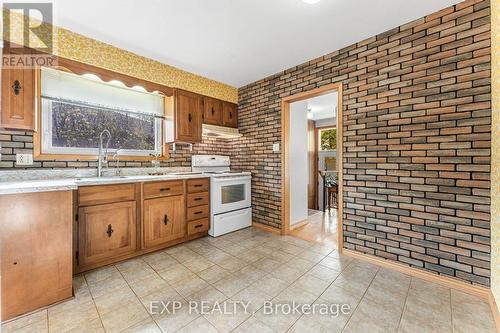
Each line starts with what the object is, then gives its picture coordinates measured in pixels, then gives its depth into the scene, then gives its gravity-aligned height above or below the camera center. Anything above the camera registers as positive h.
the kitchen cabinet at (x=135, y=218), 2.06 -0.62
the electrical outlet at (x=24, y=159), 2.07 +0.07
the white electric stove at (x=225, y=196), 3.14 -0.49
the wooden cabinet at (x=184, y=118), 3.10 +0.75
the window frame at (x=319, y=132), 5.66 +0.94
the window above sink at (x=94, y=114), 2.30 +0.68
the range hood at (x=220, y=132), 3.47 +0.60
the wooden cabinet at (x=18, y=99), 1.91 +0.64
